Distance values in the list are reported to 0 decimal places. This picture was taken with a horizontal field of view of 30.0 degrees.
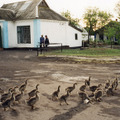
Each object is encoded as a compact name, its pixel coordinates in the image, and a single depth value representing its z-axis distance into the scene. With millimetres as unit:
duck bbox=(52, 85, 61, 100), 7576
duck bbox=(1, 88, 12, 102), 7246
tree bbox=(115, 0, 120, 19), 26625
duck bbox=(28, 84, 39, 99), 7680
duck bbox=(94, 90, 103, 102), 7355
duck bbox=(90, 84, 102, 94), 8278
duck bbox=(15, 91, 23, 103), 7299
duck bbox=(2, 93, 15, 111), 6545
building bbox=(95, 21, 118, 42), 60450
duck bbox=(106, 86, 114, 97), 8017
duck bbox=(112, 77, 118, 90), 8509
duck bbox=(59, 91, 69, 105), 7105
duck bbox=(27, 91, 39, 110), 6824
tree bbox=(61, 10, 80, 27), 49500
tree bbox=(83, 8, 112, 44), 60250
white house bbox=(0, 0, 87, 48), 32250
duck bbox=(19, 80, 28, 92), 8203
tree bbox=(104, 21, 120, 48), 25469
